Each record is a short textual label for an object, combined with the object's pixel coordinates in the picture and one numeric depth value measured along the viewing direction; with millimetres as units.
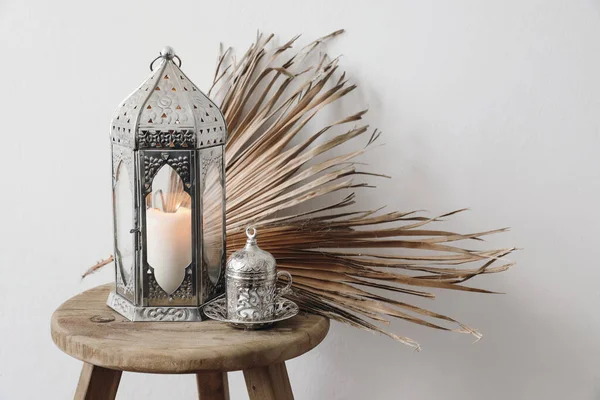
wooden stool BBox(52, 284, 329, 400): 995
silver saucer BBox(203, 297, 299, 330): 1080
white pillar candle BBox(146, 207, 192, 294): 1104
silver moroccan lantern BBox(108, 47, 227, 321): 1088
